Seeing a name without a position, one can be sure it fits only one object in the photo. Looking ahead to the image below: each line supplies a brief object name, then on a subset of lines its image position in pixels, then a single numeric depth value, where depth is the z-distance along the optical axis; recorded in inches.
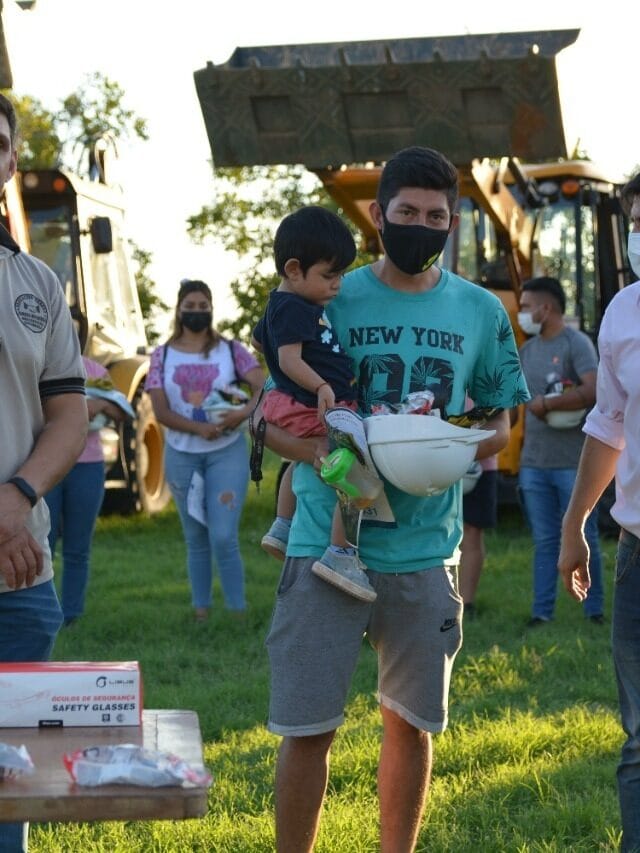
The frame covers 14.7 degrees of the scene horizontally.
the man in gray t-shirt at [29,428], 216.1
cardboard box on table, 179.8
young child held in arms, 248.2
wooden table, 151.9
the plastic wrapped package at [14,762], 157.1
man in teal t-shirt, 252.9
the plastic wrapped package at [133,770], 155.3
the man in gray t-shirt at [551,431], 560.9
